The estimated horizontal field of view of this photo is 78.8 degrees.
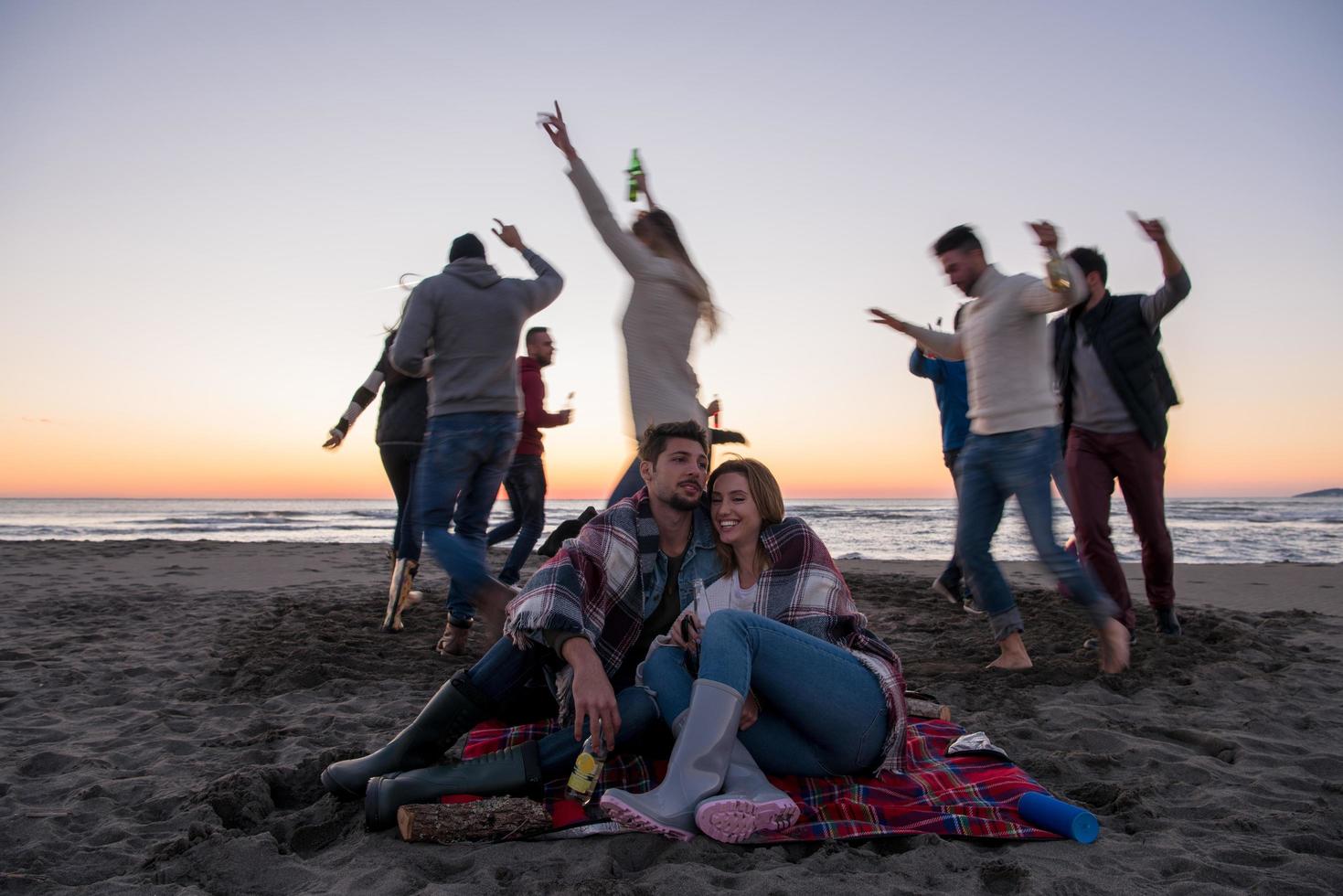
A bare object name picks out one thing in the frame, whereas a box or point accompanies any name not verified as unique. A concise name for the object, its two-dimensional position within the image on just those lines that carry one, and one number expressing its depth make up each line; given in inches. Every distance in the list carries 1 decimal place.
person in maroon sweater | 236.7
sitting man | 89.0
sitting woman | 83.2
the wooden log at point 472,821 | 82.1
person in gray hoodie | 155.7
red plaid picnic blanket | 84.6
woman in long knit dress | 123.5
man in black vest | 168.7
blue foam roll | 82.1
